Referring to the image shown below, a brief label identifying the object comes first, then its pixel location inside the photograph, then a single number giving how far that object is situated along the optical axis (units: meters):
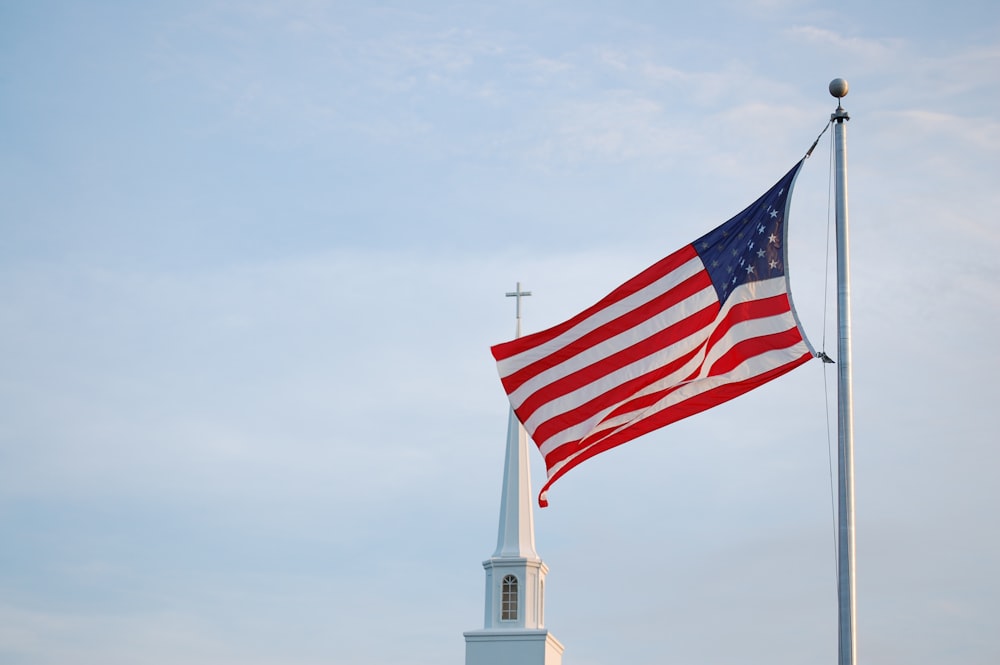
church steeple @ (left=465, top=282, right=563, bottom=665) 44.59
